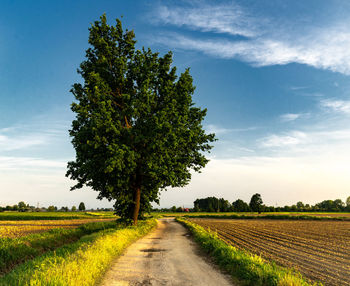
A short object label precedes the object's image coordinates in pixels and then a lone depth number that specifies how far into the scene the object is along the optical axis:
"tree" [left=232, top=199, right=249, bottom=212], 137.70
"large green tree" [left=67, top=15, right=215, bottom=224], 20.36
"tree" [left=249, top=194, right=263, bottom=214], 128.30
